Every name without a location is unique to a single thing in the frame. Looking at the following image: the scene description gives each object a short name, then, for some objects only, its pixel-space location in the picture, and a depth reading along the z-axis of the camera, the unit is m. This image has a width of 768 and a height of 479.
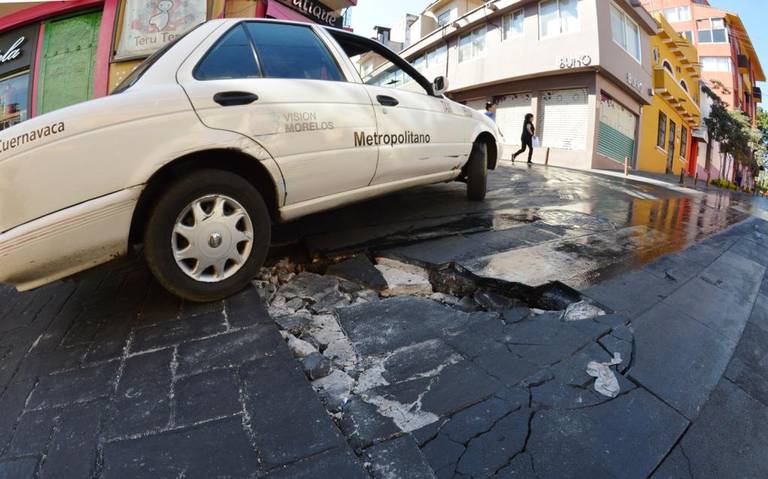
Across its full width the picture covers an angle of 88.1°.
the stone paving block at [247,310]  2.13
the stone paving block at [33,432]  1.43
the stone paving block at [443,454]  1.26
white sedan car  1.85
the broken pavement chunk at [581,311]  2.21
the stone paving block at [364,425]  1.38
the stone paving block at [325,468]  1.23
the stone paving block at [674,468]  1.29
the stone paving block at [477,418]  1.41
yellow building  20.25
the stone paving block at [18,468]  1.32
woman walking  12.74
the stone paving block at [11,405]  1.54
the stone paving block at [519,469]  1.25
